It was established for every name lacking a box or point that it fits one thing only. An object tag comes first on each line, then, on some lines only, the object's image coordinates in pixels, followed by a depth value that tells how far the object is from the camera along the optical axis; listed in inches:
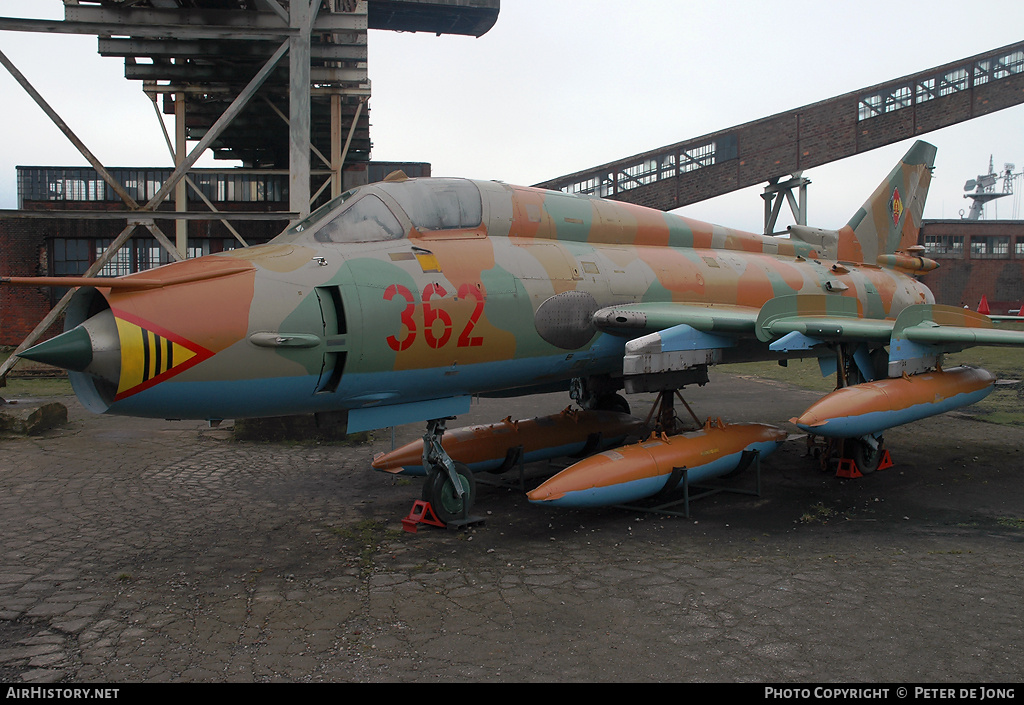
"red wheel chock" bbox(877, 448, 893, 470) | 401.4
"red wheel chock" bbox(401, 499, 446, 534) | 291.7
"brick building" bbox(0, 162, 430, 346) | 880.9
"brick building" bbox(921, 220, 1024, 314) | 1588.3
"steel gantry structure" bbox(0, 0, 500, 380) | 469.4
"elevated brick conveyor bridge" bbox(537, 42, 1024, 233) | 952.9
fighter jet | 225.9
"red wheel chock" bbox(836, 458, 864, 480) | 383.9
